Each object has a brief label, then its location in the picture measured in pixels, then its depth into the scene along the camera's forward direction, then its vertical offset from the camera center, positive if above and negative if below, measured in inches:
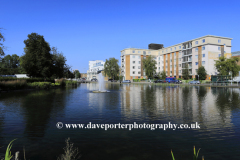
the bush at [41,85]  1268.5 -36.6
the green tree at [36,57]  1416.1 +185.6
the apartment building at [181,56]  2859.3 +440.7
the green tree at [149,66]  3452.3 +254.4
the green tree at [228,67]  2368.4 +158.0
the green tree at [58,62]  1827.5 +189.7
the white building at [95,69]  7086.6 +444.8
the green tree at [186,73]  2891.2 +94.0
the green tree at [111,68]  4069.9 +264.1
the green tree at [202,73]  2630.4 +83.8
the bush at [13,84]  1019.9 -26.6
